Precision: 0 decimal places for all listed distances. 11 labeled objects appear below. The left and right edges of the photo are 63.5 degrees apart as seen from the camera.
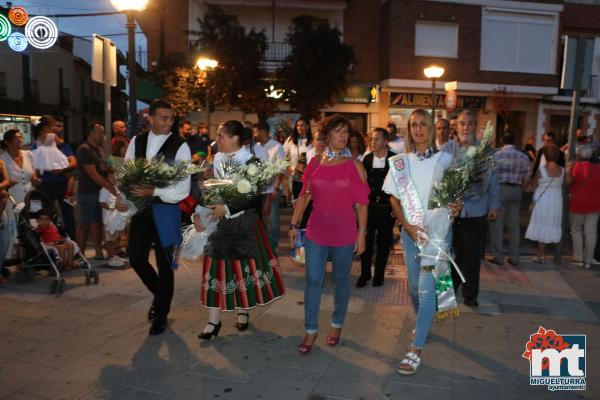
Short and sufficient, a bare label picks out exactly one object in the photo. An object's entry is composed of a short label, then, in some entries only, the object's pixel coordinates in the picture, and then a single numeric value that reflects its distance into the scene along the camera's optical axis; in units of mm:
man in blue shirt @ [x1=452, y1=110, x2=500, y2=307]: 5105
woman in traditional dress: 4180
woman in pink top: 3914
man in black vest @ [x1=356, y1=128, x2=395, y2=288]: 5863
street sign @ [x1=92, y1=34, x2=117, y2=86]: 7004
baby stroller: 5762
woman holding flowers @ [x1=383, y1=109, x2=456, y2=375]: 3672
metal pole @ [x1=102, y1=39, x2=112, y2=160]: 7074
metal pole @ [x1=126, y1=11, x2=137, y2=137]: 7582
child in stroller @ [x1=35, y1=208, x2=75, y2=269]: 5859
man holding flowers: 4297
